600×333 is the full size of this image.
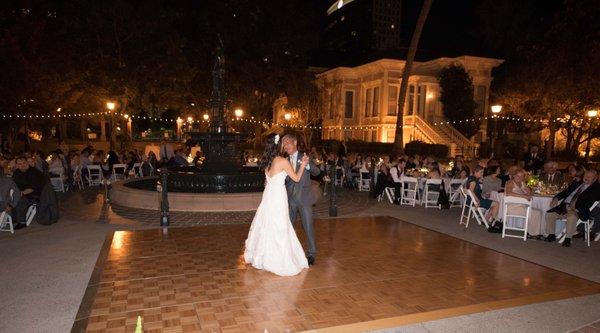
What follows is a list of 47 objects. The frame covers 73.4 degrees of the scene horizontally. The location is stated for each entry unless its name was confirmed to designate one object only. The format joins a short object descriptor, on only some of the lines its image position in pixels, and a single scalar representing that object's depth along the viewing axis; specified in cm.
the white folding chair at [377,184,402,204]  1264
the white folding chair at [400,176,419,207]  1185
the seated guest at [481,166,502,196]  943
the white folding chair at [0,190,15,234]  782
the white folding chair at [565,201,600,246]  796
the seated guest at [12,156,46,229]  845
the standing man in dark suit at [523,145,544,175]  1521
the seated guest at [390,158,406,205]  1235
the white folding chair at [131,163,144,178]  1626
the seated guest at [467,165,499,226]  894
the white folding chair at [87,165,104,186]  1462
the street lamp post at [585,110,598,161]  2035
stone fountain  1029
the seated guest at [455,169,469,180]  1191
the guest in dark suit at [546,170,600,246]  782
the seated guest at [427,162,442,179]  1182
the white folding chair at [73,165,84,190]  1423
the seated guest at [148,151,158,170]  1655
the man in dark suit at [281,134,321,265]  605
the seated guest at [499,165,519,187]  952
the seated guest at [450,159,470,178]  1291
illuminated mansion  2856
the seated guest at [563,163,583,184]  1065
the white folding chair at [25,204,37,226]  865
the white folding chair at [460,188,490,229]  898
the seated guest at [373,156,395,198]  1262
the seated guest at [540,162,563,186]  1138
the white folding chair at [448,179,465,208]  1172
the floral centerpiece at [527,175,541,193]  942
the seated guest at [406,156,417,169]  1480
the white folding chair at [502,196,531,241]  806
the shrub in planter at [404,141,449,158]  2539
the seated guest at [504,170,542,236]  834
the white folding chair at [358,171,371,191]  1511
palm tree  2090
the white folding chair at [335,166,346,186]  1629
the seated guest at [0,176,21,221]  787
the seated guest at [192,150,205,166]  1630
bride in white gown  575
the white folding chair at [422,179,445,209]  1173
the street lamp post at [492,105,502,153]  1732
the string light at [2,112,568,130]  2512
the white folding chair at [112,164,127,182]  1552
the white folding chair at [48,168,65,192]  1329
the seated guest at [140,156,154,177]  1619
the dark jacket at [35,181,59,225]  862
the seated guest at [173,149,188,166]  1550
